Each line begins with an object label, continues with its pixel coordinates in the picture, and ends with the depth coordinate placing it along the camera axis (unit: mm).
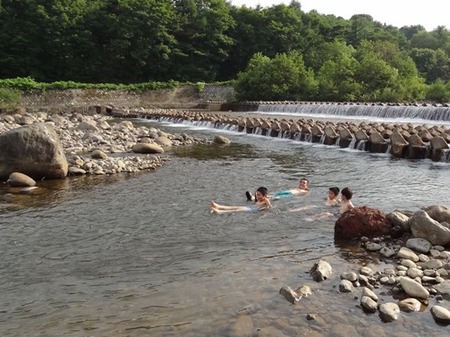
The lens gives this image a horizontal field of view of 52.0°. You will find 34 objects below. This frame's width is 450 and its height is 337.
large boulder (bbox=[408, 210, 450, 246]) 7945
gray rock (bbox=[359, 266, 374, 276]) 6996
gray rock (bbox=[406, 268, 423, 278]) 6828
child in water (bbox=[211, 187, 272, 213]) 11055
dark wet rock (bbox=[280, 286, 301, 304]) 6320
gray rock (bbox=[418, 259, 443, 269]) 7098
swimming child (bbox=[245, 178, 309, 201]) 12078
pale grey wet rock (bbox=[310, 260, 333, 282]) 6973
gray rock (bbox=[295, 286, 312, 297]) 6473
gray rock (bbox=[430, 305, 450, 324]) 5699
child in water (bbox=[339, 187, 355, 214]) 10227
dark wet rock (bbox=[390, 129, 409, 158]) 18750
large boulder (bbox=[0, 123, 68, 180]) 14312
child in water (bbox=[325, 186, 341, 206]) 11125
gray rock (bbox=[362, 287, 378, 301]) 6176
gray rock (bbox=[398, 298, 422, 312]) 5969
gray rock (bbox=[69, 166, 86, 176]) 15602
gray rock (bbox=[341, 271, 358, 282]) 6832
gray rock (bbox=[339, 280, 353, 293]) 6527
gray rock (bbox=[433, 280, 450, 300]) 6285
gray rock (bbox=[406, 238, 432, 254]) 7797
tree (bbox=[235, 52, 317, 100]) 50438
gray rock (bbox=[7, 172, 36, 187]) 13797
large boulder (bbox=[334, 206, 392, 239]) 8734
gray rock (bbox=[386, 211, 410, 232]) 8633
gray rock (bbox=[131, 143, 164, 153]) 20172
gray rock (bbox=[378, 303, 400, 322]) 5754
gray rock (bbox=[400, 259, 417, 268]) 7168
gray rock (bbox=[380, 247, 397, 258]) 7781
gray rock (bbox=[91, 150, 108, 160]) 18048
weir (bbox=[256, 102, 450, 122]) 29500
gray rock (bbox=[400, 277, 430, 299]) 6258
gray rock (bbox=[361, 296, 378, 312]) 5965
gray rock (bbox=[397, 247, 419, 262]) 7496
